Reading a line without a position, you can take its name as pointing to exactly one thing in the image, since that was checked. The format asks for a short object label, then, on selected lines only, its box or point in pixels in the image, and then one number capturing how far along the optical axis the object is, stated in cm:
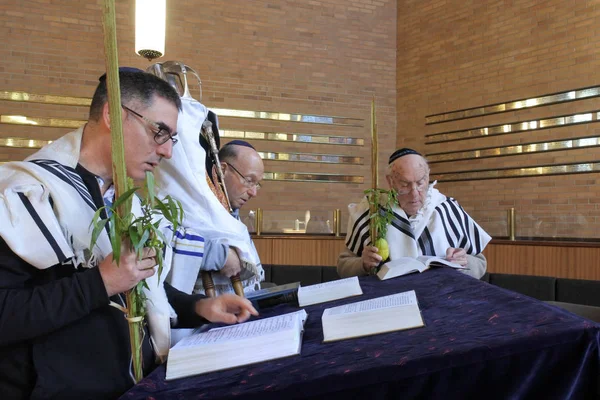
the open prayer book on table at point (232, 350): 121
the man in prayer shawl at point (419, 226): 334
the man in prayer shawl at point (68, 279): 124
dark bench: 454
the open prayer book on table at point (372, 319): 136
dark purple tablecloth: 110
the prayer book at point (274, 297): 211
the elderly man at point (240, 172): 283
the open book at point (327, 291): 206
